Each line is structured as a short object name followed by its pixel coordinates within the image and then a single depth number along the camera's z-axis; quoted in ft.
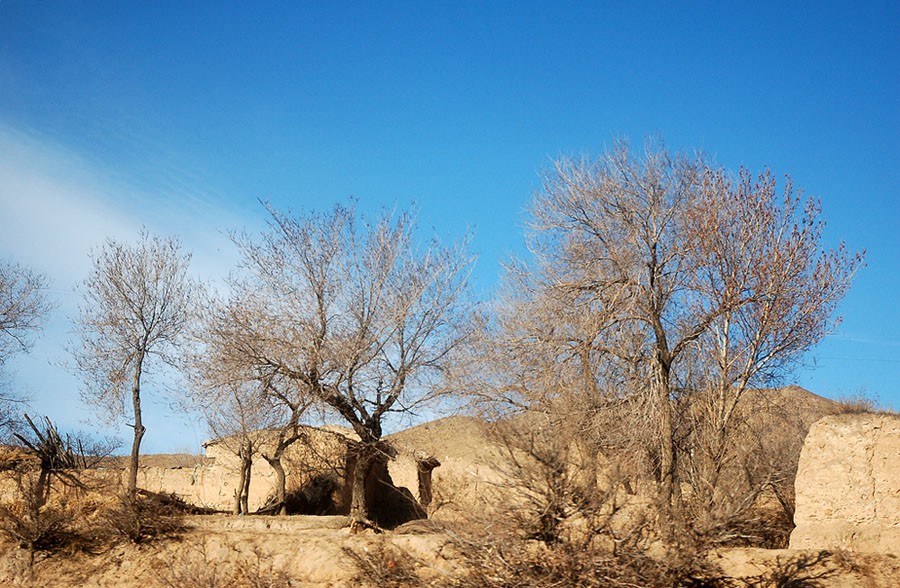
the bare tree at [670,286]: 61.05
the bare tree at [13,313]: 100.58
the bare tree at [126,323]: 78.48
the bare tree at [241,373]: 65.98
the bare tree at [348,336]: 64.95
